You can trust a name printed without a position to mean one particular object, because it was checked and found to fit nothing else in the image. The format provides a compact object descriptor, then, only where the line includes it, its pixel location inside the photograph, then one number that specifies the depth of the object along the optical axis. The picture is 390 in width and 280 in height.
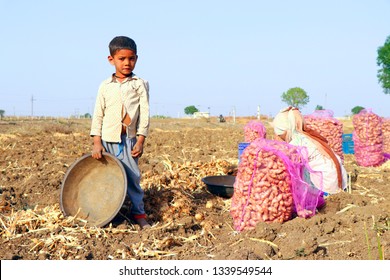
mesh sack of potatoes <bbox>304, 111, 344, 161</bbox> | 7.33
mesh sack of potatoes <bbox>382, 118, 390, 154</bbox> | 10.10
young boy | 4.40
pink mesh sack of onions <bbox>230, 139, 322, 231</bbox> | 3.95
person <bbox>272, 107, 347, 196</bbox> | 5.19
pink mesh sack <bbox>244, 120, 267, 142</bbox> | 7.77
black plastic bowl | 5.39
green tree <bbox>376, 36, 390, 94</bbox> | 46.11
